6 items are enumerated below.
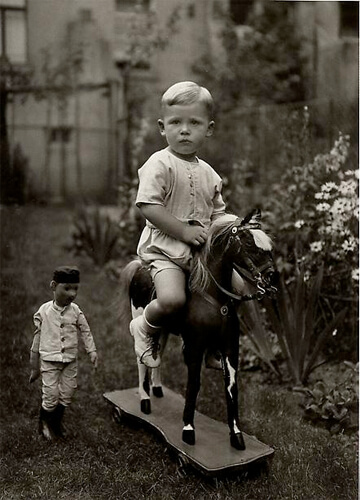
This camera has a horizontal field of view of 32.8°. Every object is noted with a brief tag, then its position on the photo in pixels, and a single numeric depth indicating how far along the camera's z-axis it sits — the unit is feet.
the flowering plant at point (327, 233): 14.51
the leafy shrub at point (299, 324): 13.28
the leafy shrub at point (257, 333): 13.98
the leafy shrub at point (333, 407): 12.16
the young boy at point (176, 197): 9.25
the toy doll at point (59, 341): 9.37
